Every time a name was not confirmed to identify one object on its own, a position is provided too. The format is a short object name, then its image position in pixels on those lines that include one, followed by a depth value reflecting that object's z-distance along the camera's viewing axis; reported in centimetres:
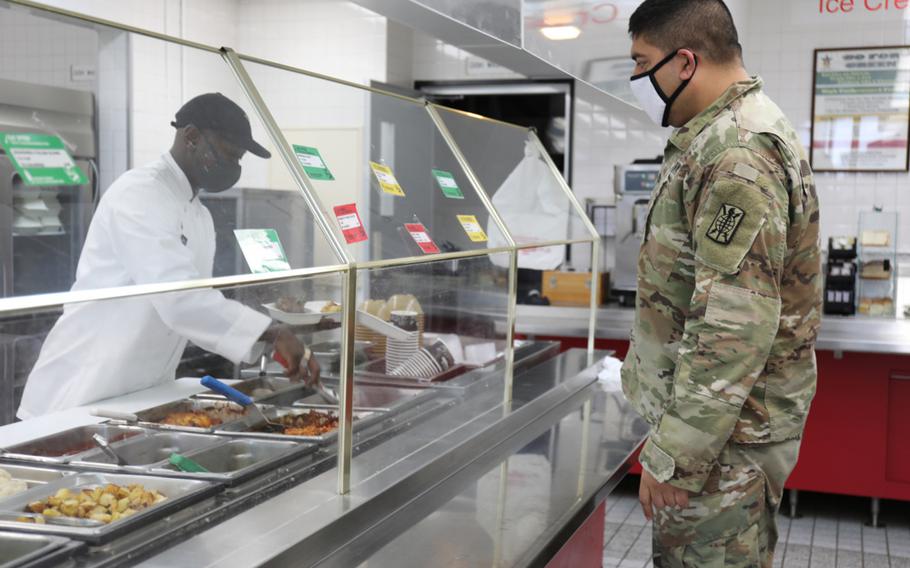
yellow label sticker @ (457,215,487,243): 256
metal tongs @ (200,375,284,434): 177
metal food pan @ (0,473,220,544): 128
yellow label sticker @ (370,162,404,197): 230
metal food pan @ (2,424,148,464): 149
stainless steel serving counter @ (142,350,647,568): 144
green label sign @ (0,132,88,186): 138
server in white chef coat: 144
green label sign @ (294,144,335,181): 186
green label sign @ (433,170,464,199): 262
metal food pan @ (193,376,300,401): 180
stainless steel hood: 229
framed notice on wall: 585
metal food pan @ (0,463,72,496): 146
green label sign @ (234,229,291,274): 162
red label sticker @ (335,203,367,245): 188
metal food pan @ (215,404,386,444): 178
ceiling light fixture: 271
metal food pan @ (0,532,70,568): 122
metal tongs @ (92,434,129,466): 157
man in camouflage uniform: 163
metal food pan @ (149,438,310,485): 158
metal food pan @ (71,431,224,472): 155
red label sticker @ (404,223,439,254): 219
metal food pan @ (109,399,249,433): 169
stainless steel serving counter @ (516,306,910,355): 418
